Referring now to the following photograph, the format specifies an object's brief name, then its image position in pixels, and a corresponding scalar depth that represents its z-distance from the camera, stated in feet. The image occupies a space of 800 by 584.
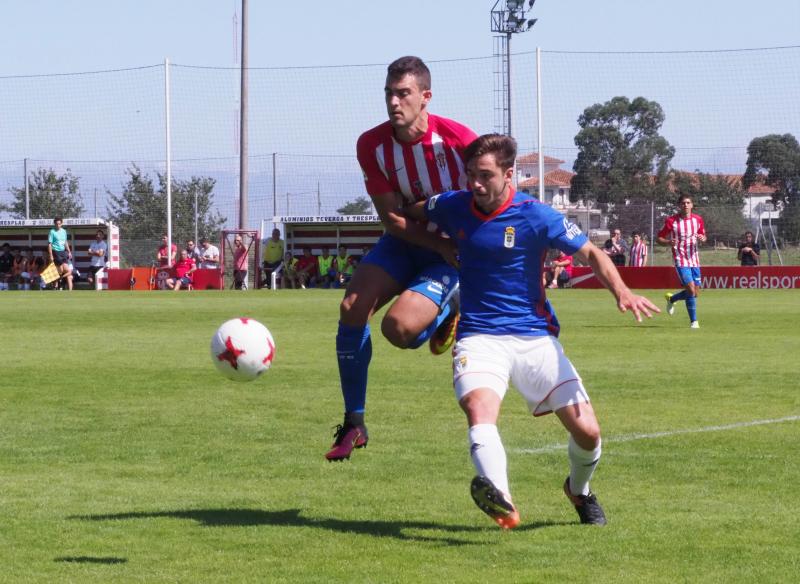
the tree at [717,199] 135.64
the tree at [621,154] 174.15
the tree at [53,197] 185.57
